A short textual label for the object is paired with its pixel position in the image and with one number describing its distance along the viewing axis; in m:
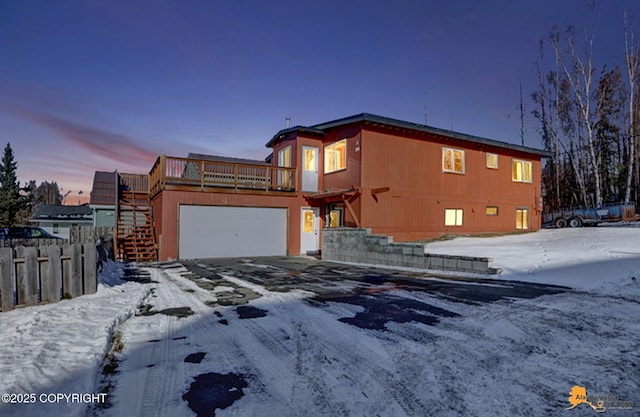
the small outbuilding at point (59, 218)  31.75
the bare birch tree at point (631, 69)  22.23
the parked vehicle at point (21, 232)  19.23
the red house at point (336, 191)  13.59
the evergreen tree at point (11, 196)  32.28
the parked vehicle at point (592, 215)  19.02
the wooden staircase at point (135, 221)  13.96
